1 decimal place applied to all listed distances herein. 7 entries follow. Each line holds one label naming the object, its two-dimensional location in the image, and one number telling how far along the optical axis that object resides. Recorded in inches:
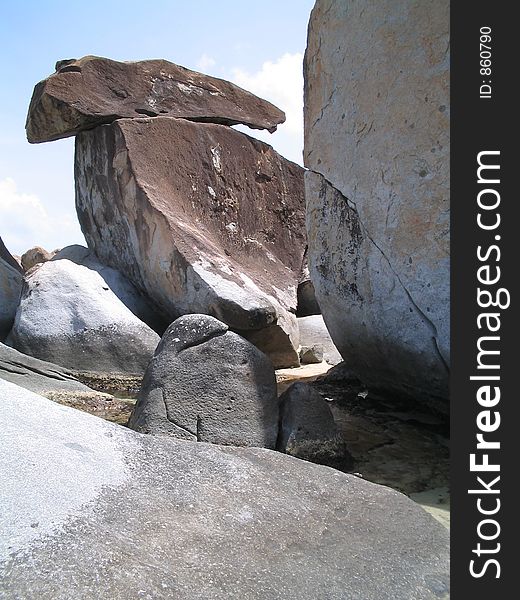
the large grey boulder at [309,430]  111.6
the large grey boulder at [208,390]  112.4
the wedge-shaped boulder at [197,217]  202.1
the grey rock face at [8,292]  230.5
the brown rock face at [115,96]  219.1
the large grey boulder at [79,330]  196.7
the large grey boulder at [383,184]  114.7
